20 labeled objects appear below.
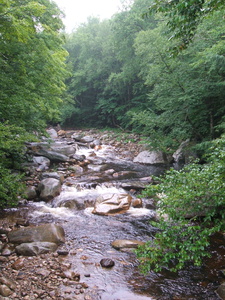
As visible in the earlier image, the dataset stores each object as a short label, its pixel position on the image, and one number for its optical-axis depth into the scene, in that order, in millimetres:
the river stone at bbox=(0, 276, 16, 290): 3094
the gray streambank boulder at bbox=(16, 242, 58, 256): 3998
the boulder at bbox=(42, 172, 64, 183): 8414
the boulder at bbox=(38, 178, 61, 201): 6953
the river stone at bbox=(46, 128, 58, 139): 20719
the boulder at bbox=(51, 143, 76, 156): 12747
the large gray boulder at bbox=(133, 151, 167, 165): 12255
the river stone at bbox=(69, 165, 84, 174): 10359
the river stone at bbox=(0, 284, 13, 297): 2908
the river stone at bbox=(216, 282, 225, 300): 2946
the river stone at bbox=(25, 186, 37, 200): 6871
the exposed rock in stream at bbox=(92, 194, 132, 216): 6103
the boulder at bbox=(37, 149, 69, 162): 11406
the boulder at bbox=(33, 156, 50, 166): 10394
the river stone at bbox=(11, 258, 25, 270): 3604
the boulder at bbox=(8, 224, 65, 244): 4406
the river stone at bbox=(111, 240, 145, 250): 4391
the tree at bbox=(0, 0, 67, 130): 4973
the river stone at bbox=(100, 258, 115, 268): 3785
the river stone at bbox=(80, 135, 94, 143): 18534
